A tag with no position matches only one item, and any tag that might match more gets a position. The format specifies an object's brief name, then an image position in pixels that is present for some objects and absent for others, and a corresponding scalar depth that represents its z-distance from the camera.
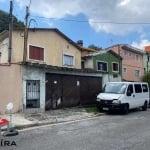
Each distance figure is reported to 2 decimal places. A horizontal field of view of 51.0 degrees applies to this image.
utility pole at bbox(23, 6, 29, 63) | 10.20
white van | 9.76
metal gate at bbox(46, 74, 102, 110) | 10.06
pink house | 24.67
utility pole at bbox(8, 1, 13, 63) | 10.70
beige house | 8.65
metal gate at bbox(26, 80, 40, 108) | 9.17
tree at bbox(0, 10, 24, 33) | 21.21
